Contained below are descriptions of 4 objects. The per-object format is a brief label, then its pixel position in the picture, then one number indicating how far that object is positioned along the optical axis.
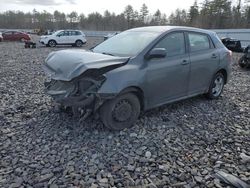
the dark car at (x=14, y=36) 22.80
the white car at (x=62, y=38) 17.60
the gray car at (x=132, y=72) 2.81
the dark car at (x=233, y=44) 13.95
